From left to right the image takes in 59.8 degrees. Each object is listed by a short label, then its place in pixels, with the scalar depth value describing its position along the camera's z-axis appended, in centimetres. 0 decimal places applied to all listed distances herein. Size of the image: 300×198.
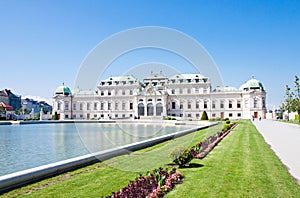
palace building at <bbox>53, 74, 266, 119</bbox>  7394
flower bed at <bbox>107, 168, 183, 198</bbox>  614
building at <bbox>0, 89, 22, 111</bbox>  12232
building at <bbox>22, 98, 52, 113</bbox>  17150
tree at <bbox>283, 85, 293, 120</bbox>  5831
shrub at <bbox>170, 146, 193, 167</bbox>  973
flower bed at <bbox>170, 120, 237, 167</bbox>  975
